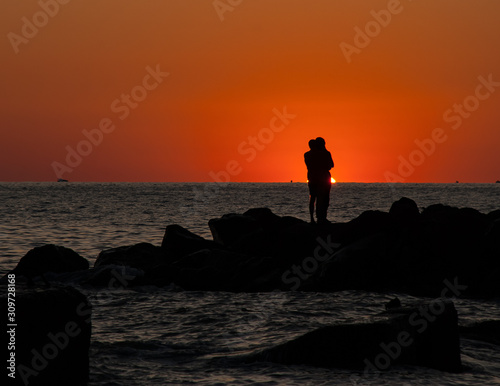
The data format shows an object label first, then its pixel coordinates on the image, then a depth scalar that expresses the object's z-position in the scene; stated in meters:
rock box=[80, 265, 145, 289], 17.62
